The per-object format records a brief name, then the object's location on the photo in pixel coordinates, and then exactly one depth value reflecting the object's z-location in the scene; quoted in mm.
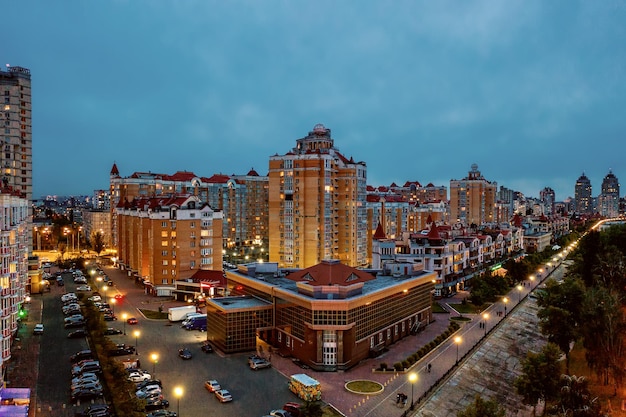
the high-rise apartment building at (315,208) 97375
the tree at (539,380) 40562
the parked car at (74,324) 64000
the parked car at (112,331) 59991
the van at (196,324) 63469
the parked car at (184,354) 51375
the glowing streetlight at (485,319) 65125
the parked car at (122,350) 52069
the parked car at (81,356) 50656
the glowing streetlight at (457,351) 51344
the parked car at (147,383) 42438
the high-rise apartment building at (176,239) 84750
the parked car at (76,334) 59406
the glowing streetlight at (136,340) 53806
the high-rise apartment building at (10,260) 42688
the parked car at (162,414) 37094
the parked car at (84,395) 41031
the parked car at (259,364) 48312
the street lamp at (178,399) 36312
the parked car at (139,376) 44234
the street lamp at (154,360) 47266
